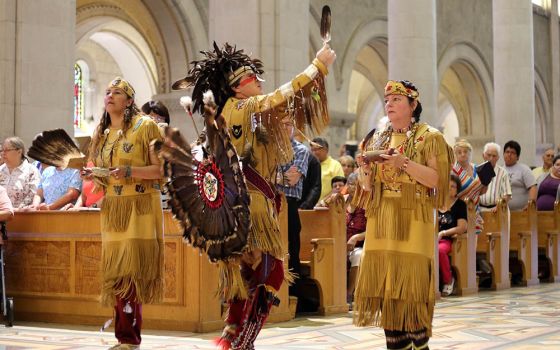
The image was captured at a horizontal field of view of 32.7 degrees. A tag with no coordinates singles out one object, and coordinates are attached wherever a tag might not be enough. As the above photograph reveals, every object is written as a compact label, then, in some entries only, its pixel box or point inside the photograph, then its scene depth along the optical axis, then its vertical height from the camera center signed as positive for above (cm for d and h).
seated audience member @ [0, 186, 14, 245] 873 +27
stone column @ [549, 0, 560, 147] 3312 +576
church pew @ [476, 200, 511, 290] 1236 -11
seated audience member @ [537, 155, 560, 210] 1372 +61
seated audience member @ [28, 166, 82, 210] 957 +50
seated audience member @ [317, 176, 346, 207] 1074 +57
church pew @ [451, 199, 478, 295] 1144 -28
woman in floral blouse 938 +63
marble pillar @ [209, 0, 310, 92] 1209 +260
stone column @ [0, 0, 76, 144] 1026 +186
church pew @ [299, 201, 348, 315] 946 -22
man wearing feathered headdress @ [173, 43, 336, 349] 528 +55
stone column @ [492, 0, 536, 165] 1905 +328
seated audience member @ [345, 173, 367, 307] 1024 +1
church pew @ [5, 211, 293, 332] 793 -36
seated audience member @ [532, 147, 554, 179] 1509 +114
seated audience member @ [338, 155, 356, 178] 1252 +90
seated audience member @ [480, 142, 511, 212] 1211 +62
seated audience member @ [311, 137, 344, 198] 1155 +76
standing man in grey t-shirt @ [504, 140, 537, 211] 1316 +74
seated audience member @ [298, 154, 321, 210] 970 +48
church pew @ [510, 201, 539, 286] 1306 -8
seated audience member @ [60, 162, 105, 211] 905 +37
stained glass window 2469 +367
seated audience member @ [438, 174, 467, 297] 1124 +3
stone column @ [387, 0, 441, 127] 1465 +295
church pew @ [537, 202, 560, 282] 1370 -5
